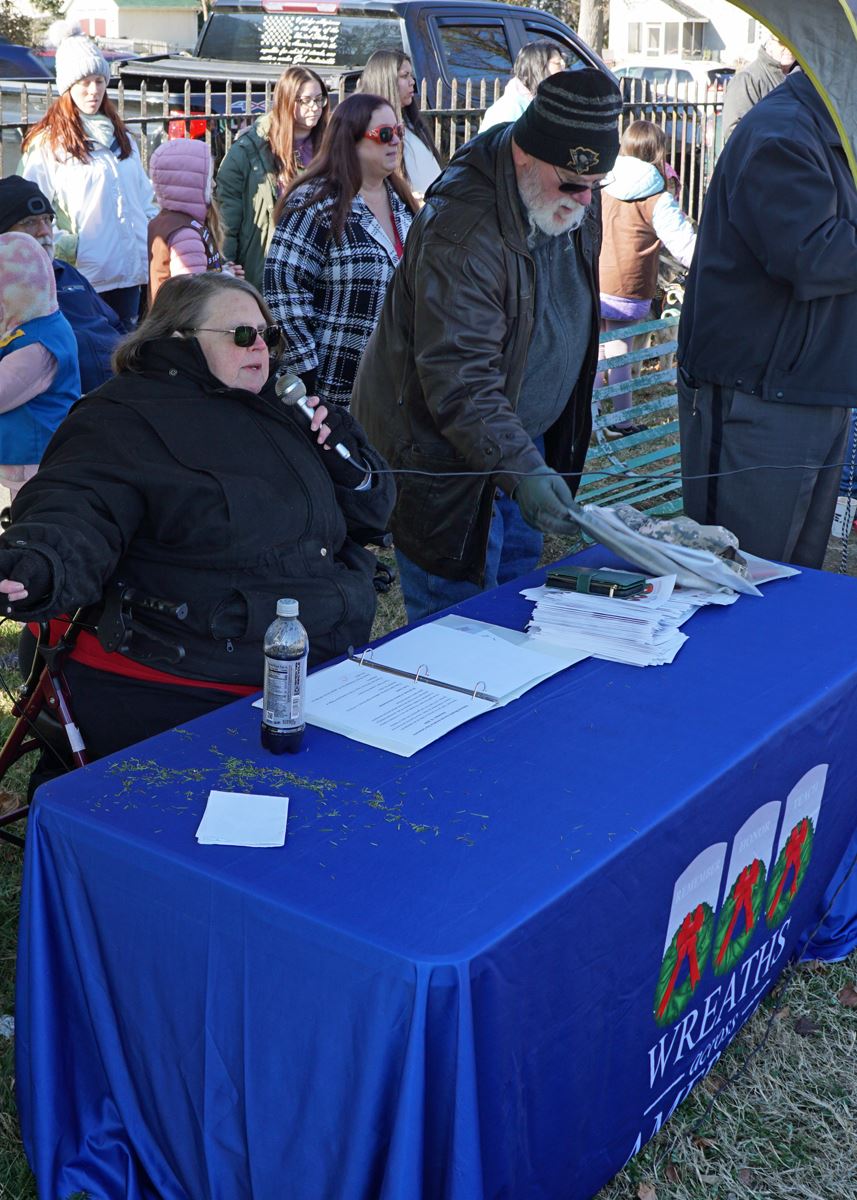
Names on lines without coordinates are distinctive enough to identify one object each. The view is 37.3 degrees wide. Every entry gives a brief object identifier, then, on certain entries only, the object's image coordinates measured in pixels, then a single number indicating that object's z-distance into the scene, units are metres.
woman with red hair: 5.96
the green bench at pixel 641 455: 5.84
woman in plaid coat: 4.53
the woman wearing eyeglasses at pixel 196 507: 2.71
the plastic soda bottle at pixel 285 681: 2.18
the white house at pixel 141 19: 33.12
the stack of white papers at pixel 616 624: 2.67
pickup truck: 9.19
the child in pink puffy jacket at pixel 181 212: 5.41
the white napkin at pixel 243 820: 1.94
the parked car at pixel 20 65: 13.85
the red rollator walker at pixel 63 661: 2.74
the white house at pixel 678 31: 42.34
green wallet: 2.85
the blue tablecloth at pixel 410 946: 1.72
